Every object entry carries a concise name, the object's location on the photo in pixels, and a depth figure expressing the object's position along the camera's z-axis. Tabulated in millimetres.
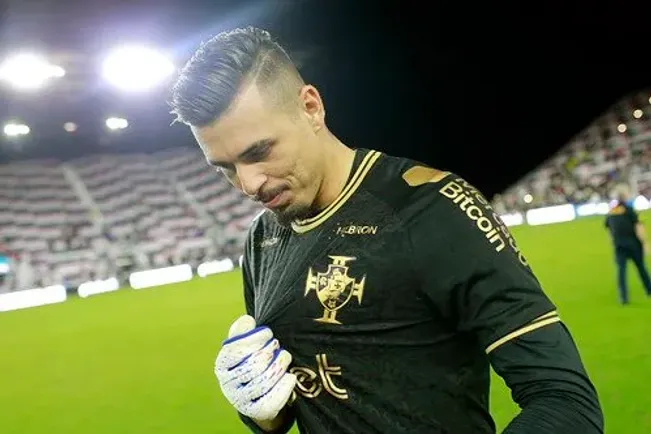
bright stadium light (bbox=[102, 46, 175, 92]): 21688
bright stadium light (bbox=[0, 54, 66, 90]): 20891
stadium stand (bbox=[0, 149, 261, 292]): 32688
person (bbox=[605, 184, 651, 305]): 10505
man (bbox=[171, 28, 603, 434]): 1533
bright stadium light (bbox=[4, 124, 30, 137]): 31342
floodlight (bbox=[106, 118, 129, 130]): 33219
